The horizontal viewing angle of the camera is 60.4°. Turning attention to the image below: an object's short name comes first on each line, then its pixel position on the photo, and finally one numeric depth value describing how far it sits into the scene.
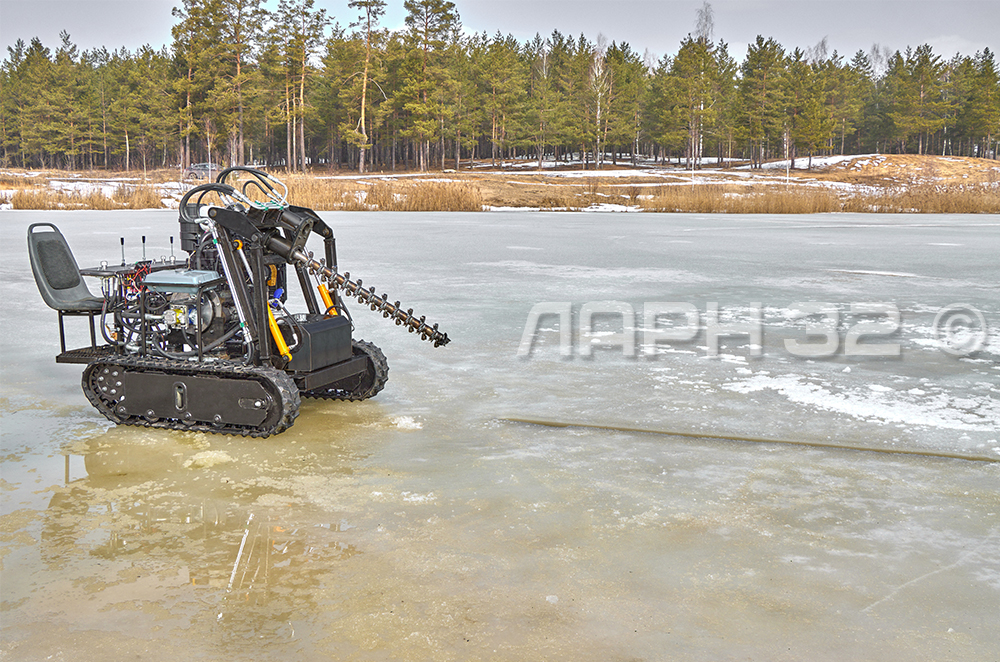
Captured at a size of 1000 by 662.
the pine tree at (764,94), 89.75
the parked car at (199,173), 61.07
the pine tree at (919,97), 99.12
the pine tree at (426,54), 80.56
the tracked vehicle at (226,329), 4.71
